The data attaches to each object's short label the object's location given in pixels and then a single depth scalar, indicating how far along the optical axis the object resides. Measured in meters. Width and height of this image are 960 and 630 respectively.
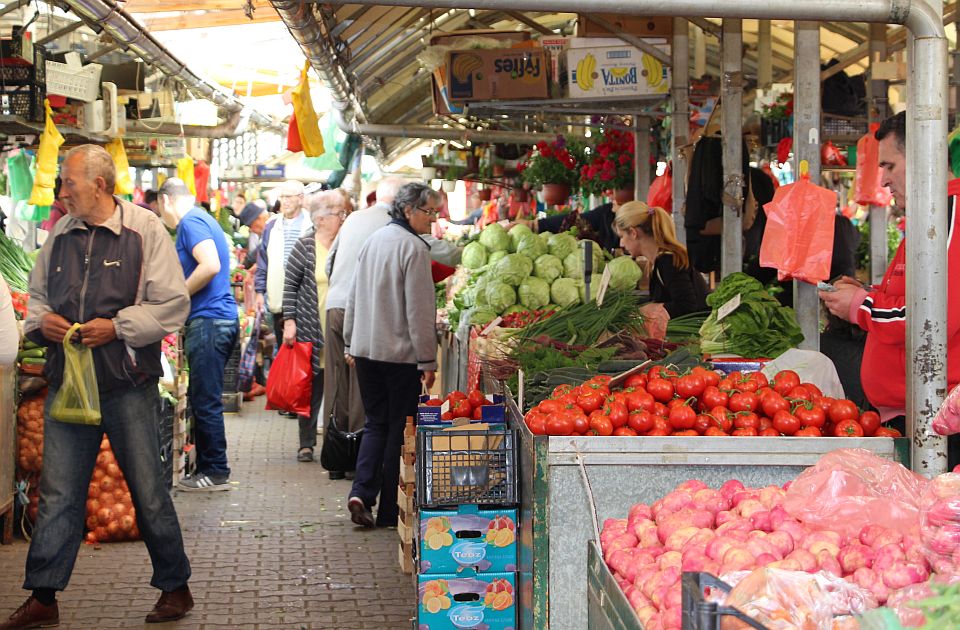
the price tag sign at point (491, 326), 6.86
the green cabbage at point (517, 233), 8.83
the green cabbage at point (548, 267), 7.91
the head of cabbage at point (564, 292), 7.64
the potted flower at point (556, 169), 10.32
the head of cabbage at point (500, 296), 7.56
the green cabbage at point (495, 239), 8.88
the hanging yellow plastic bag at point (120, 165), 9.15
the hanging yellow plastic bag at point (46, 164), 7.67
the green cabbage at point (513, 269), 7.79
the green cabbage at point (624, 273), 7.46
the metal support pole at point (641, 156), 8.84
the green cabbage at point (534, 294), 7.63
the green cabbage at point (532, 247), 8.13
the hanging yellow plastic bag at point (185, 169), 12.26
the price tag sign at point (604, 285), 6.05
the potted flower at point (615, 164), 9.42
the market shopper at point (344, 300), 8.09
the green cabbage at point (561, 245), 8.12
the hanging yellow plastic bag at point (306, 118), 8.94
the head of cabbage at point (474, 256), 8.82
